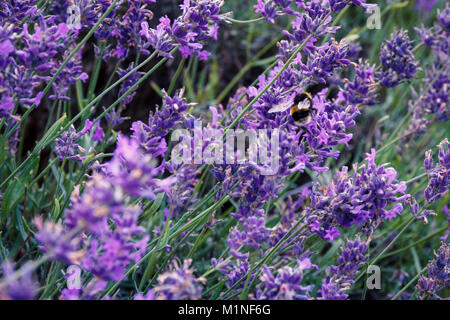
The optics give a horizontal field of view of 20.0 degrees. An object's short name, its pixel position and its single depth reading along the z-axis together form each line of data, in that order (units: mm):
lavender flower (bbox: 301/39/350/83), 673
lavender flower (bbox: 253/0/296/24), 693
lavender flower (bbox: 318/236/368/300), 657
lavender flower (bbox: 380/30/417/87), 744
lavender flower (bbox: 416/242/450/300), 679
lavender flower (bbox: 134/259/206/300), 600
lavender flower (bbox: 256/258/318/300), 613
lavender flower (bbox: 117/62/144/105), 711
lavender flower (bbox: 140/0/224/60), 666
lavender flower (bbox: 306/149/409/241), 646
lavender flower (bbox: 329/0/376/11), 672
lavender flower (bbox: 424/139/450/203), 680
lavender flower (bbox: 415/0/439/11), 979
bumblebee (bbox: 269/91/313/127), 663
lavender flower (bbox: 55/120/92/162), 678
